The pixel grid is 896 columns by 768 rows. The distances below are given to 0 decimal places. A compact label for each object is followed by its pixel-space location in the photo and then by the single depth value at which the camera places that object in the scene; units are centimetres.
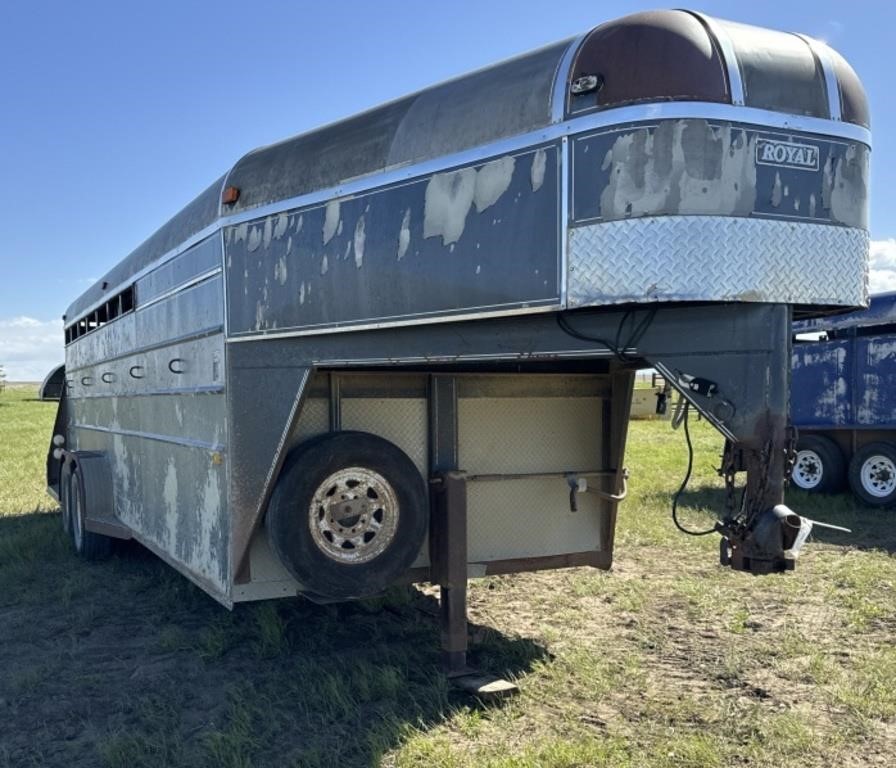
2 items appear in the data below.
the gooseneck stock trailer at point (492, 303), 339
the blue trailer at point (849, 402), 1002
